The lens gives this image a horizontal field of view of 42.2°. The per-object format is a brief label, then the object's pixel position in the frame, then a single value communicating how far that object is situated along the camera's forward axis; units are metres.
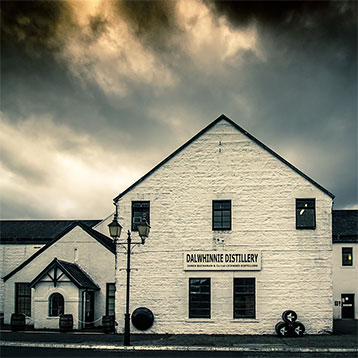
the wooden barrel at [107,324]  22.66
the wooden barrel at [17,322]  23.78
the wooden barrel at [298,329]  20.69
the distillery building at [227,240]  21.81
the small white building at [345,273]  37.34
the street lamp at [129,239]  18.12
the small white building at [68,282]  24.39
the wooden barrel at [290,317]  20.95
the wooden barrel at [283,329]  20.76
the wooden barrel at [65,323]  22.94
